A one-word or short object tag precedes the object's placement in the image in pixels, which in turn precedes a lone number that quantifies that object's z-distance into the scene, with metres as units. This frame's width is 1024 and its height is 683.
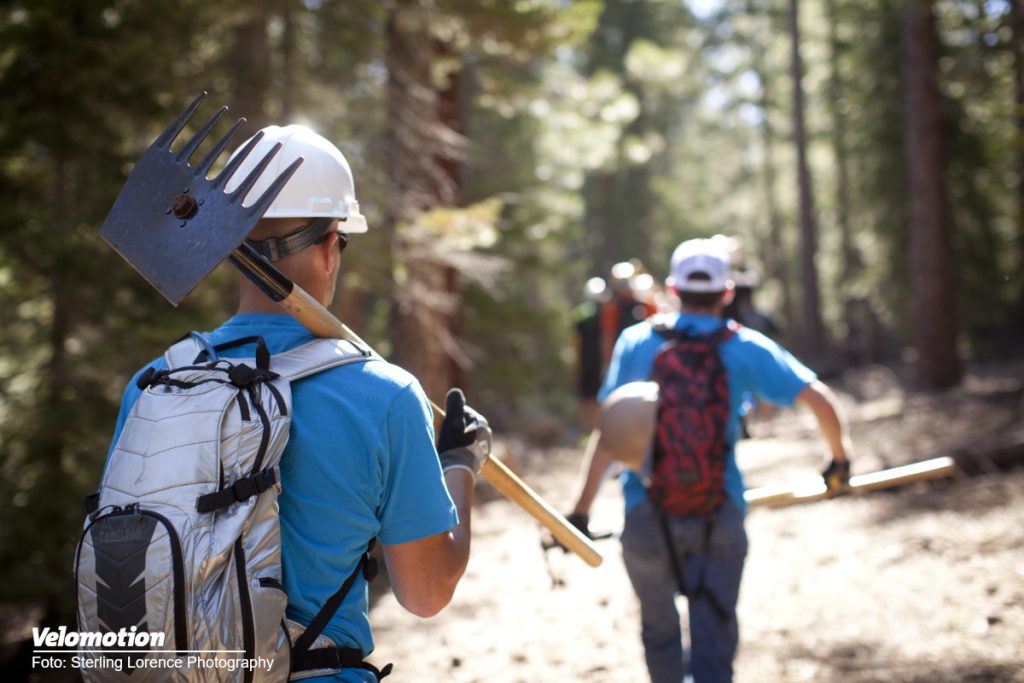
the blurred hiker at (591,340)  12.84
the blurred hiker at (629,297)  10.15
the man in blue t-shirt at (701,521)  4.00
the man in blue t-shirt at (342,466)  2.01
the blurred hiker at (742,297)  9.24
